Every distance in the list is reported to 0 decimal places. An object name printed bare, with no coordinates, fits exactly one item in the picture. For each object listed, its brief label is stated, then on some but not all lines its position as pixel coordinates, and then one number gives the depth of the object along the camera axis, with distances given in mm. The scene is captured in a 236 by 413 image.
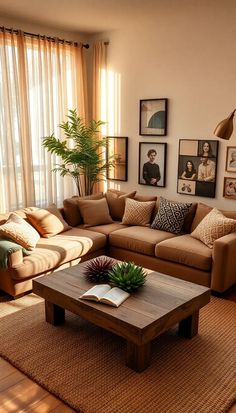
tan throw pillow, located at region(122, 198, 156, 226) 4605
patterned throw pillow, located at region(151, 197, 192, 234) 4305
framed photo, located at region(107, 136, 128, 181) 5344
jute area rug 2271
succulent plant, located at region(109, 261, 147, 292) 2812
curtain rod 4452
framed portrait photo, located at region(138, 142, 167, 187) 4922
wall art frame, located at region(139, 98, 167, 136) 4812
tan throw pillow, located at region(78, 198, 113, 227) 4672
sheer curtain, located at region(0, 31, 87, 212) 4574
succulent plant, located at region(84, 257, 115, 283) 3019
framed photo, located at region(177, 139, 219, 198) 4434
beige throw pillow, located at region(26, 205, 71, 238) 4168
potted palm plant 4957
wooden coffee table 2449
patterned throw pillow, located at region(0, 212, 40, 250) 3639
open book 2639
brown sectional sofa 3518
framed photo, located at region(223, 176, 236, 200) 4285
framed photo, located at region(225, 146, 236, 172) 4242
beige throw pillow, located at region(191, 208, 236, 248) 3746
